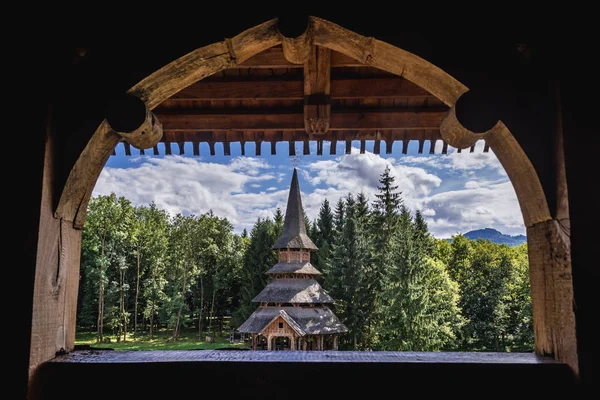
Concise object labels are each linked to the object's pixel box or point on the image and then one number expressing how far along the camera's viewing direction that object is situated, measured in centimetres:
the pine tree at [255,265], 3706
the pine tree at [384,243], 2767
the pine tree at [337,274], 3179
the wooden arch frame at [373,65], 204
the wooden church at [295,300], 2380
